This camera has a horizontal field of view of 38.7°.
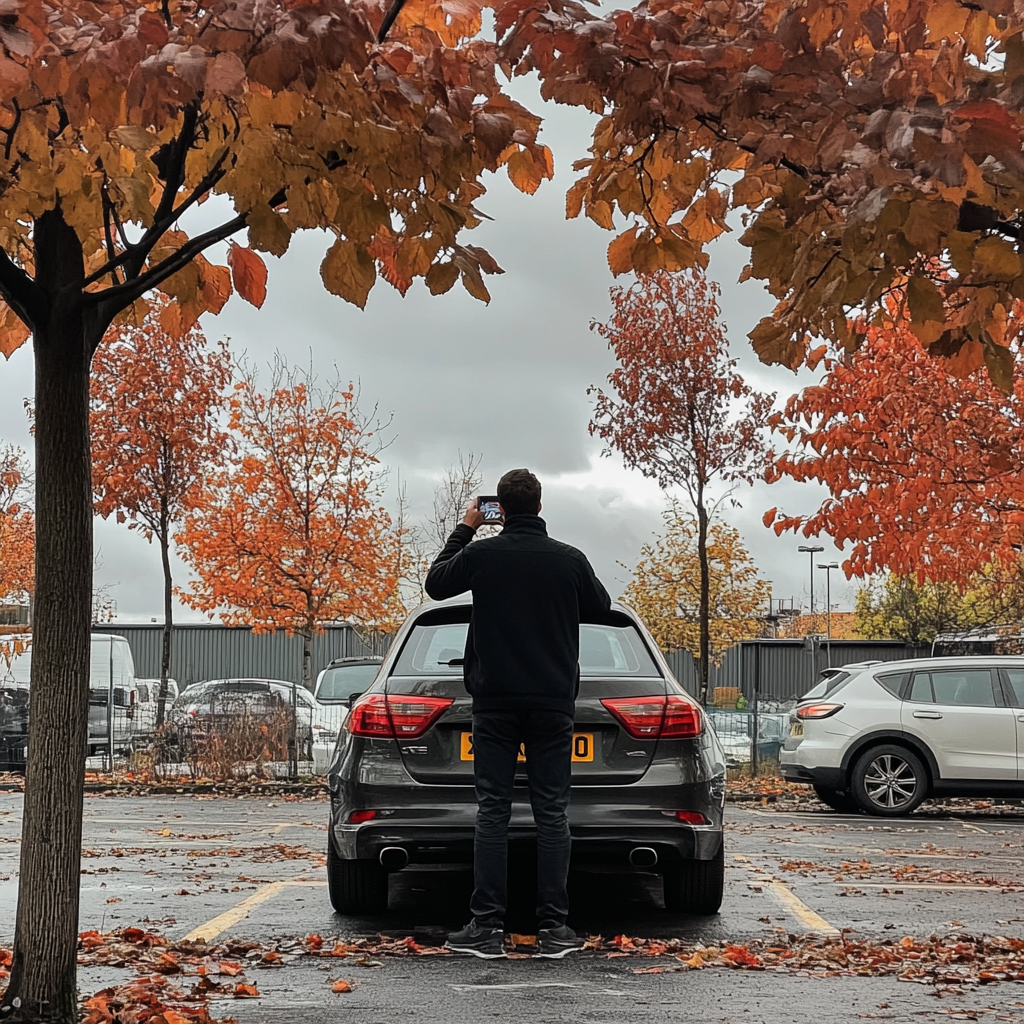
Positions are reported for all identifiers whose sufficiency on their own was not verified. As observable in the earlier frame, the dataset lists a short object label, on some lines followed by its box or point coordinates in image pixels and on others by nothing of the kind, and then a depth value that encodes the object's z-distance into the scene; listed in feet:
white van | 67.41
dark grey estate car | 21.38
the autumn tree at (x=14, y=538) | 119.85
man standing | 19.97
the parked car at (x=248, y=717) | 57.47
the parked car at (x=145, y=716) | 66.80
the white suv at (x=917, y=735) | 46.14
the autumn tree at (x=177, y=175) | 12.25
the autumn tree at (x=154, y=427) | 74.49
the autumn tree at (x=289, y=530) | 75.10
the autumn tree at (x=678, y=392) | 72.43
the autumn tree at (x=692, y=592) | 138.41
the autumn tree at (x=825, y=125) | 12.10
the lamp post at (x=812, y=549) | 198.88
